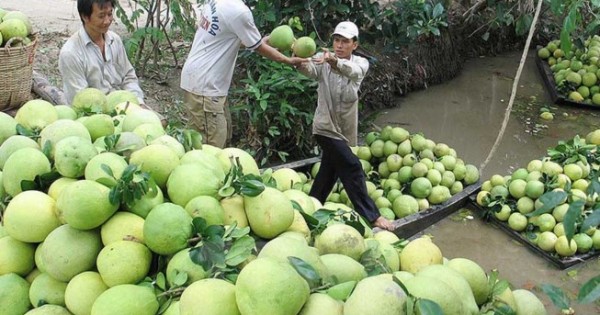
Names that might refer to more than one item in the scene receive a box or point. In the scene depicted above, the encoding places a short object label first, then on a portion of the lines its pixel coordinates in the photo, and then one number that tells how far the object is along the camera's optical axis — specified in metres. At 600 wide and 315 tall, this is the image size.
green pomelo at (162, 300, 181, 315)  1.37
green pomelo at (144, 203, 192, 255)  1.47
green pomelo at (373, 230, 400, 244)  1.93
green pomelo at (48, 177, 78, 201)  1.70
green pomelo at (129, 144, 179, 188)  1.72
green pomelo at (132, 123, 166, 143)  1.99
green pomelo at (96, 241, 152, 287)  1.46
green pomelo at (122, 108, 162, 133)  2.14
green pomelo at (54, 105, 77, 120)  2.22
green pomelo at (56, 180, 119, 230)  1.50
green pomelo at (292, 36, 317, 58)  3.82
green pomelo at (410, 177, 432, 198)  4.31
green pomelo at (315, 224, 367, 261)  1.64
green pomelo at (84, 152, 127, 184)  1.64
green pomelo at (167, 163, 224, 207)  1.65
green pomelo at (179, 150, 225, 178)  1.78
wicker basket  3.62
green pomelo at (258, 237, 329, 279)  1.42
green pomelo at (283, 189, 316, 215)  1.91
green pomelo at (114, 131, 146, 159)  1.85
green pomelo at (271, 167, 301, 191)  2.34
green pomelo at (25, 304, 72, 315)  1.49
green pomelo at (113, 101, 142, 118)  2.32
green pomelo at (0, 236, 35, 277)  1.63
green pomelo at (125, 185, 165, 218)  1.61
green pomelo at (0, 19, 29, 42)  3.72
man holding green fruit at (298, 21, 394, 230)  3.76
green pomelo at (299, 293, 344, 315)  1.27
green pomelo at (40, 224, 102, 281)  1.52
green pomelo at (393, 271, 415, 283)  1.44
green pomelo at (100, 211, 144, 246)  1.54
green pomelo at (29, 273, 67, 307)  1.57
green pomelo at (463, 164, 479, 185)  4.70
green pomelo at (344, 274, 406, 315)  1.21
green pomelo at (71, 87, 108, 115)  2.34
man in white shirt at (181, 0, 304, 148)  3.69
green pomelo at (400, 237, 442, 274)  1.66
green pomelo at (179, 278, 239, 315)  1.27
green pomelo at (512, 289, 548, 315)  1.54
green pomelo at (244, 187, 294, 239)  1.65
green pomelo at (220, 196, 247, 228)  1.66
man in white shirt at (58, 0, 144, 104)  3.19
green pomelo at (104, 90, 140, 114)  2.46
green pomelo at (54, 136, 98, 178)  1.72
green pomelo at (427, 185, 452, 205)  4.37
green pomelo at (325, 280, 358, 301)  1.37
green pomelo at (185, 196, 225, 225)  1.58
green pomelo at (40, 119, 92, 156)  1.90
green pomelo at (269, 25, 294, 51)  3.95
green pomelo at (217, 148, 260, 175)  1.96
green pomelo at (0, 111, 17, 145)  2.10
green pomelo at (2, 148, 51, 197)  1.77
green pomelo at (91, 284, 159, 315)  1.36
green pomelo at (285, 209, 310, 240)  1.73
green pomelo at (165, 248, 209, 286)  1.42
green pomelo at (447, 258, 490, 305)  1.51
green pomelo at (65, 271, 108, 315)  1.47
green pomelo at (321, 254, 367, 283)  1.49
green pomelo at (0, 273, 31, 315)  1.57
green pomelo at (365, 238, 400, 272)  1.70
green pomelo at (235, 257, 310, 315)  1.23
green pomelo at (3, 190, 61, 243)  1.60
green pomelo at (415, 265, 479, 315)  1.37
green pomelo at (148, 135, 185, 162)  1.90
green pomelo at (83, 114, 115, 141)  2.04
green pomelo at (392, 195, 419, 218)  4.22
